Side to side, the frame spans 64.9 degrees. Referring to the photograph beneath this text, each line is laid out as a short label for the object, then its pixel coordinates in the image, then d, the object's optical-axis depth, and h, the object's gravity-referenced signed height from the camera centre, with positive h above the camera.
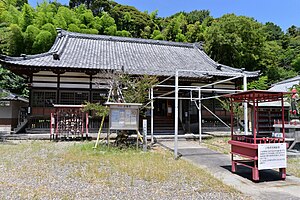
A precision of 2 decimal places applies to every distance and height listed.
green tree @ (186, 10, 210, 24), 36.19 +16.25
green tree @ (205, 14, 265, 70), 22.34 +6.95
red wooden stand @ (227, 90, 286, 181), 4.59 -0.52
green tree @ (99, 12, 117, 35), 22.83 +8.85
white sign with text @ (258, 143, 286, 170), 4.53 -0.80
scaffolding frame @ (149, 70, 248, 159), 6.52 +0.14
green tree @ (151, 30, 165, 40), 25.90 +8.89
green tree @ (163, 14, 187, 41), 27.19 +9.71
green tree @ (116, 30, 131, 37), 23.68 +8.15
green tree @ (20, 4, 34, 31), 18.02 +7.54
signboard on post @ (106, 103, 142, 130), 7.71 -0.07
